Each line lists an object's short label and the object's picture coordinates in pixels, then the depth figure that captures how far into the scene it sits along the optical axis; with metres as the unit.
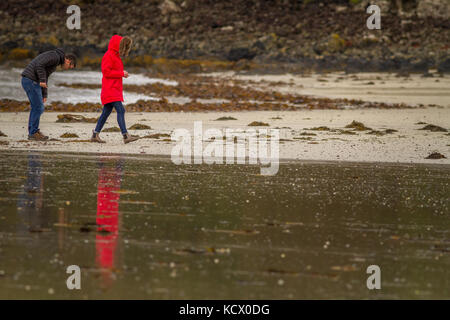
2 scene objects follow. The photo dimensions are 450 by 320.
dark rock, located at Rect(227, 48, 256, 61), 63.47
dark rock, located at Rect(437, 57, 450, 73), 48.62
